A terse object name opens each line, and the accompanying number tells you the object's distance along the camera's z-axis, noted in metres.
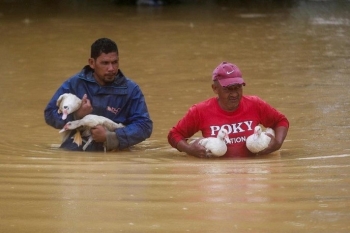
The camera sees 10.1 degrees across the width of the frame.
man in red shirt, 13.11
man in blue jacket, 13.75
